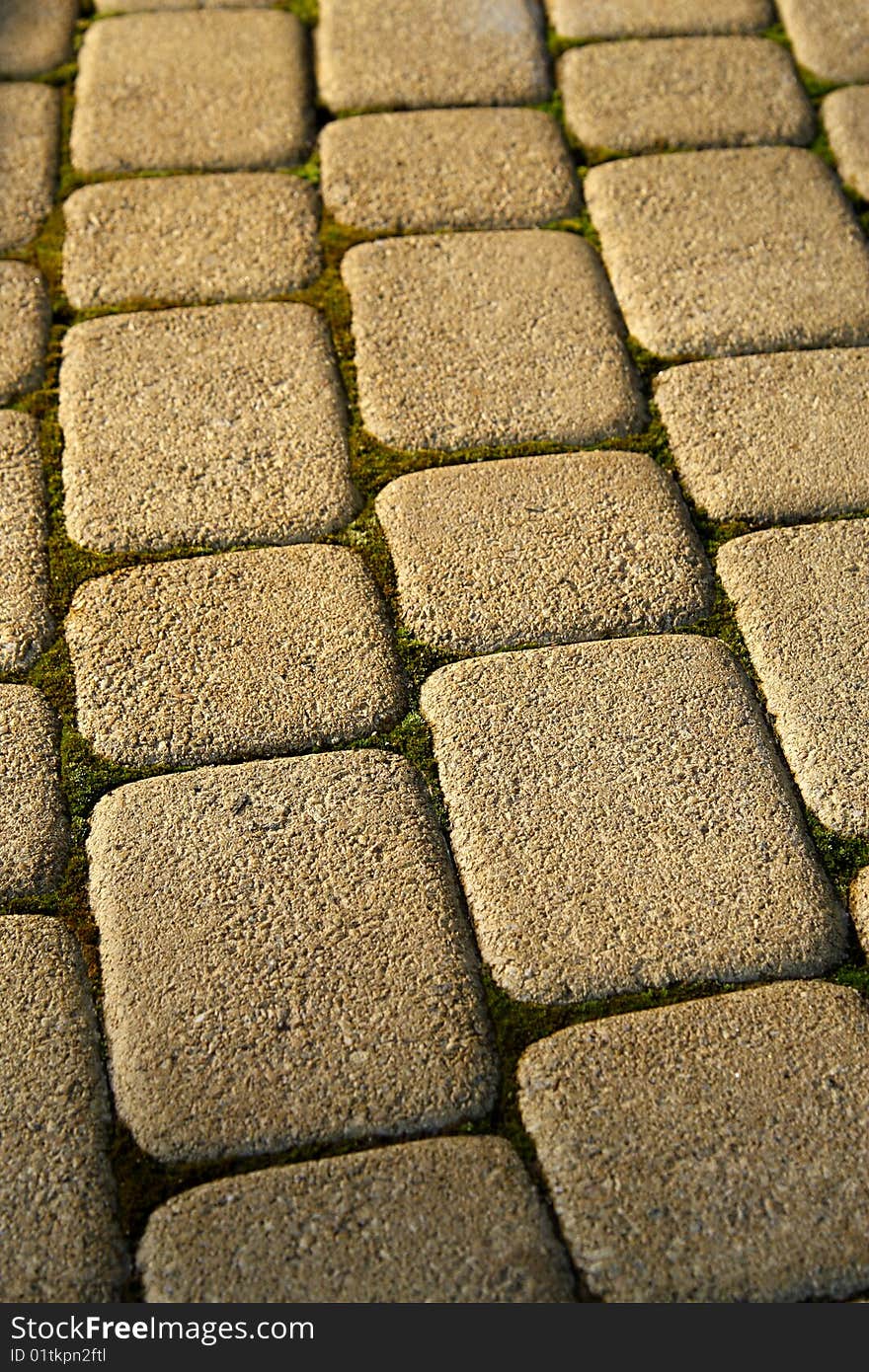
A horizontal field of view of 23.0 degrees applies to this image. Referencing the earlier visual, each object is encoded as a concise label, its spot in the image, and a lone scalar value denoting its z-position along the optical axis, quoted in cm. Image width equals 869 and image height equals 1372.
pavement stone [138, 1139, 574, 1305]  66
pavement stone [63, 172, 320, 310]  93
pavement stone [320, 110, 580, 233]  96
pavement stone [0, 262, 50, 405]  89
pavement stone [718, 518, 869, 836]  76
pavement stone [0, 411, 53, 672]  80
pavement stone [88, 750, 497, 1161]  69
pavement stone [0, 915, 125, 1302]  66
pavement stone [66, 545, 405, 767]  77
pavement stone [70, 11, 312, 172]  99
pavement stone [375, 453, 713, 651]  81
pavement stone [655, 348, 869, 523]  85
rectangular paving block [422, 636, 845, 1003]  72
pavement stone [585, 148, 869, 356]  91
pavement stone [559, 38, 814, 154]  100
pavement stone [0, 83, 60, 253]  96
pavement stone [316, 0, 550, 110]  101
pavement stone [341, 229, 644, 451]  87
